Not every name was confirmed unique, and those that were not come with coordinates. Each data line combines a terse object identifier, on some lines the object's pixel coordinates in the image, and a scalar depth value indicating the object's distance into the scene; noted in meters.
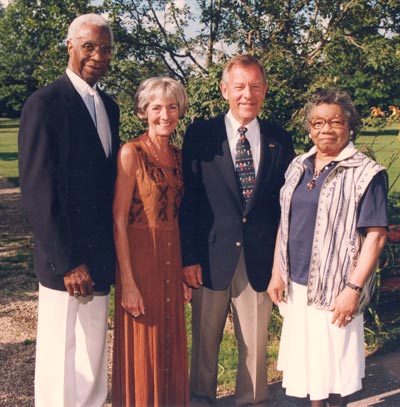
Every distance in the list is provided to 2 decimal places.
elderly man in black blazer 3.23
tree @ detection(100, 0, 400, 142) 6.19
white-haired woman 3.54
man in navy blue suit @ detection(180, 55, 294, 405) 3.77
